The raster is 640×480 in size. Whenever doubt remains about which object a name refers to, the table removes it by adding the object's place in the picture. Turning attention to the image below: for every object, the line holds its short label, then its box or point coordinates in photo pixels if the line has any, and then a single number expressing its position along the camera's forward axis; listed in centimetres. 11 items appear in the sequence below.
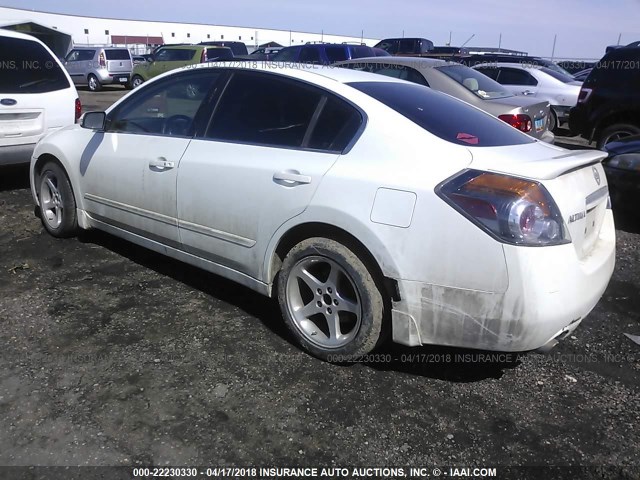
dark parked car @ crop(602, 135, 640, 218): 517
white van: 585
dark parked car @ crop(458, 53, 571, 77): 1558
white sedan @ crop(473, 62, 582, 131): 1194
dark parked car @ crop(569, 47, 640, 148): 819
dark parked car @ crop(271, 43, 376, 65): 1514
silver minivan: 2181
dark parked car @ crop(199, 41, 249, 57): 2603
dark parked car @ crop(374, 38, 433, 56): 2409
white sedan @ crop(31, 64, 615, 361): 244
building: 4414
